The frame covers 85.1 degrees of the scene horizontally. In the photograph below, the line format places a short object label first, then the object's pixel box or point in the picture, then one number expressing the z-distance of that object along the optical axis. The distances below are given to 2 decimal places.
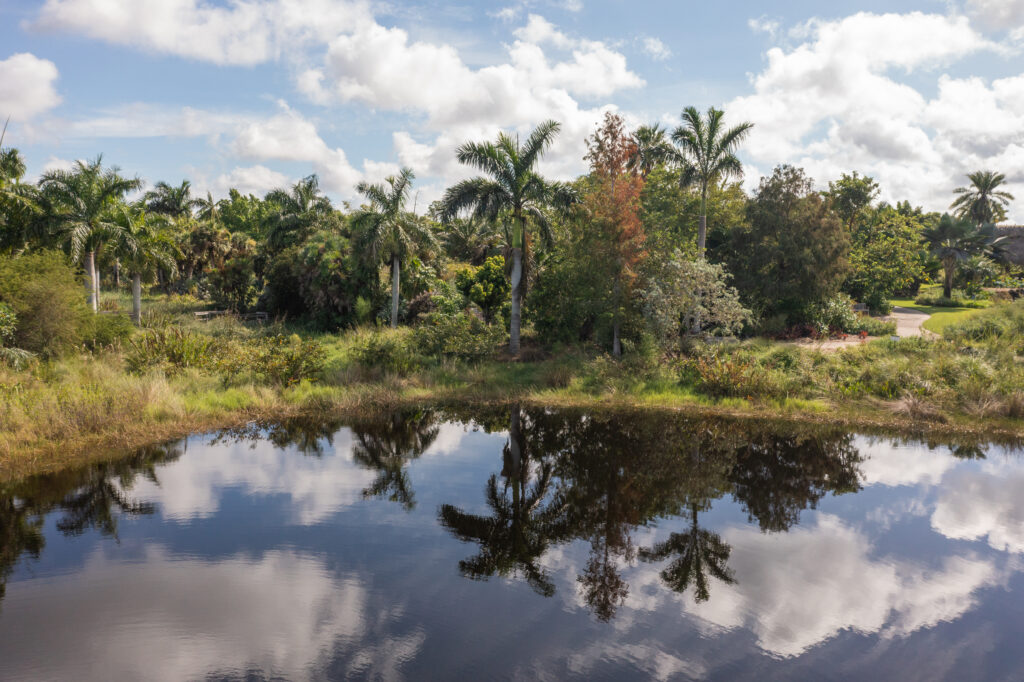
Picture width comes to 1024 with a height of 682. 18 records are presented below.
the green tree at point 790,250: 28.58
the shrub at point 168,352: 17.84
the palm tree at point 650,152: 26.75
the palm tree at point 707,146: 26.06
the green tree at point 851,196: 40.78
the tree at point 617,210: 21.92
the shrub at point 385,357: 20.44
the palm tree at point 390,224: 29.39
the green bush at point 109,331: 19.26
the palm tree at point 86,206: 26.16
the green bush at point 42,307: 17.50
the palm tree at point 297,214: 39.31
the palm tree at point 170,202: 61.09
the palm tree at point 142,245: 28.61
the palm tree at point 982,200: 62.47
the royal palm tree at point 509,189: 22.50
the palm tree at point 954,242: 46.22
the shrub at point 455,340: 22.50
